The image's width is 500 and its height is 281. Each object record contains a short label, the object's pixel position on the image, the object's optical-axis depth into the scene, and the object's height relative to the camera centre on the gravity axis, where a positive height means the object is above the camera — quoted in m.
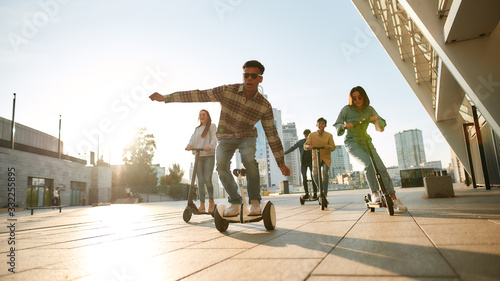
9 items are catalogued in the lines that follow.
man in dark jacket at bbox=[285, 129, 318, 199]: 7.98 +0.46
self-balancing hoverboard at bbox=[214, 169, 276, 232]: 3.30 -0.38
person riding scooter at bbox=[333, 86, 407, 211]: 4.59 +0.72
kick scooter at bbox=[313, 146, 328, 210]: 5.82 -0.17
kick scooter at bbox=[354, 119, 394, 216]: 4.06 -0.28
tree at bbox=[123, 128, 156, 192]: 48.44 +4.74
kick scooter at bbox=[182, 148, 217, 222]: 5.08 -0.34
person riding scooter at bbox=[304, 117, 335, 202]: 6.74 +0.80
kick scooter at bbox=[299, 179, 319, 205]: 7.82 -0.51
